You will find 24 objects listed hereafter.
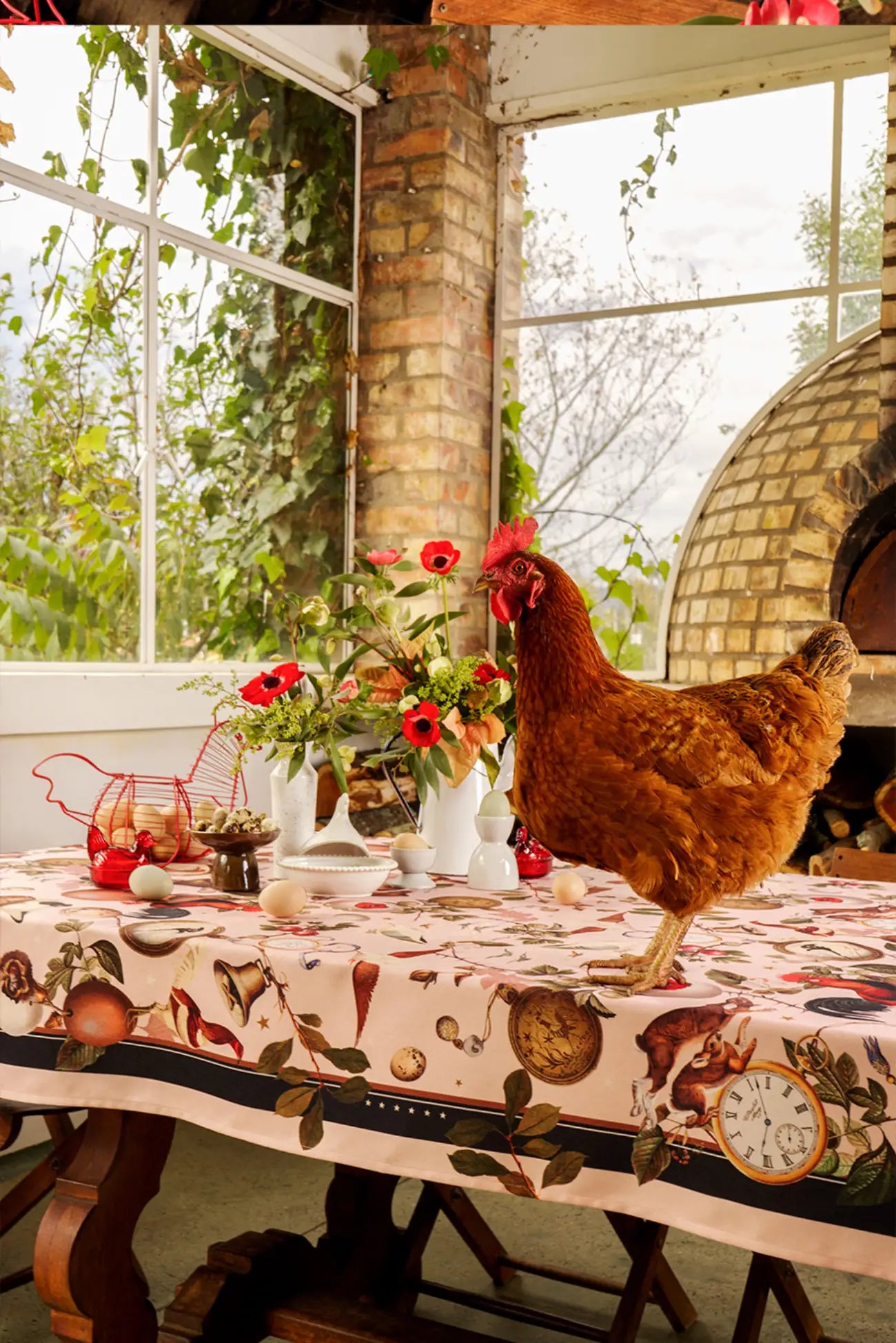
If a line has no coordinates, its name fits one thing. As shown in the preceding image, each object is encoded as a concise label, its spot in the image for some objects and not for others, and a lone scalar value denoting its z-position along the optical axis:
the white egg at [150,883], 1.92
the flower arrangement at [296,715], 2.09
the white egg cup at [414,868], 2.07
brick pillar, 4.59
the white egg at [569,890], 1.96
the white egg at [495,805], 2.04
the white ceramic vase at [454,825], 2.18
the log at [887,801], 3.88
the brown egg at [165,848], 2.22
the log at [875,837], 3.96
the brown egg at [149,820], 2.20
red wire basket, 2.04
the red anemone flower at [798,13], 2.12
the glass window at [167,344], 3.38
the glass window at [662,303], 4.30
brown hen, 1.42
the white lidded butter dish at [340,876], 1.99
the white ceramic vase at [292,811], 2.17
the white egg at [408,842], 2.07
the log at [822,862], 3.93
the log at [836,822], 4.04
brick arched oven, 3.83
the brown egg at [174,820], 2.22
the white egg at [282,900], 1.78
